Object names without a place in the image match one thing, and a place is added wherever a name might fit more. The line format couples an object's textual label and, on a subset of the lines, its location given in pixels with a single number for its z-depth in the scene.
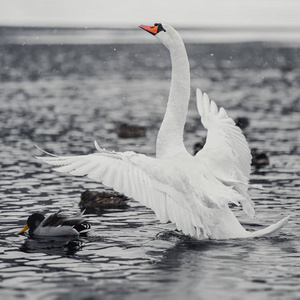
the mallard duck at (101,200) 15.91
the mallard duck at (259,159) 20.12
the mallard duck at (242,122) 26.47
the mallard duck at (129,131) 24.83
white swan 11.64
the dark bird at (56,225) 13.79
